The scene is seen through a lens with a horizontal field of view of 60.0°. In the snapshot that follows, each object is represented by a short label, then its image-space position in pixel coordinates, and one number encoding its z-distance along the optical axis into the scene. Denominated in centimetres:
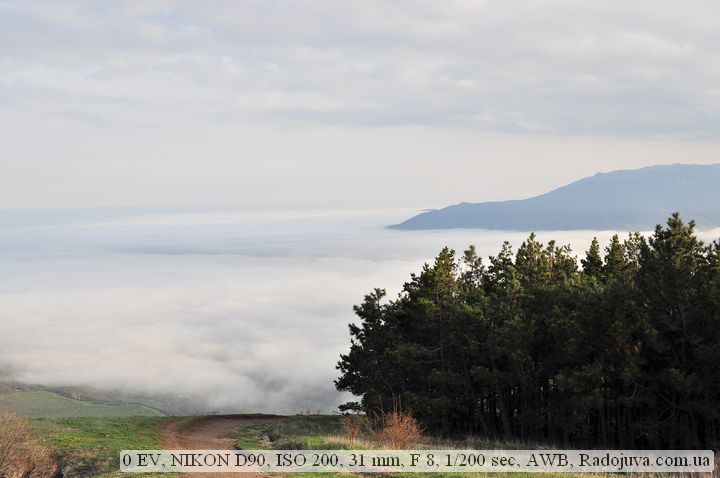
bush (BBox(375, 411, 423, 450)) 2497
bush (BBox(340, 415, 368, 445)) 2645
